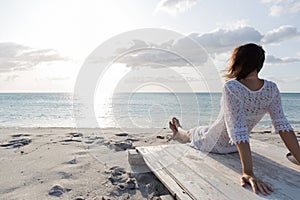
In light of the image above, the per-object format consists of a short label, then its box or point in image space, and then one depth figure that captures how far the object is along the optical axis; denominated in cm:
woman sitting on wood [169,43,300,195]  221
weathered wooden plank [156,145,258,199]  187
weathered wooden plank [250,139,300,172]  255
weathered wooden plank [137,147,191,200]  201
